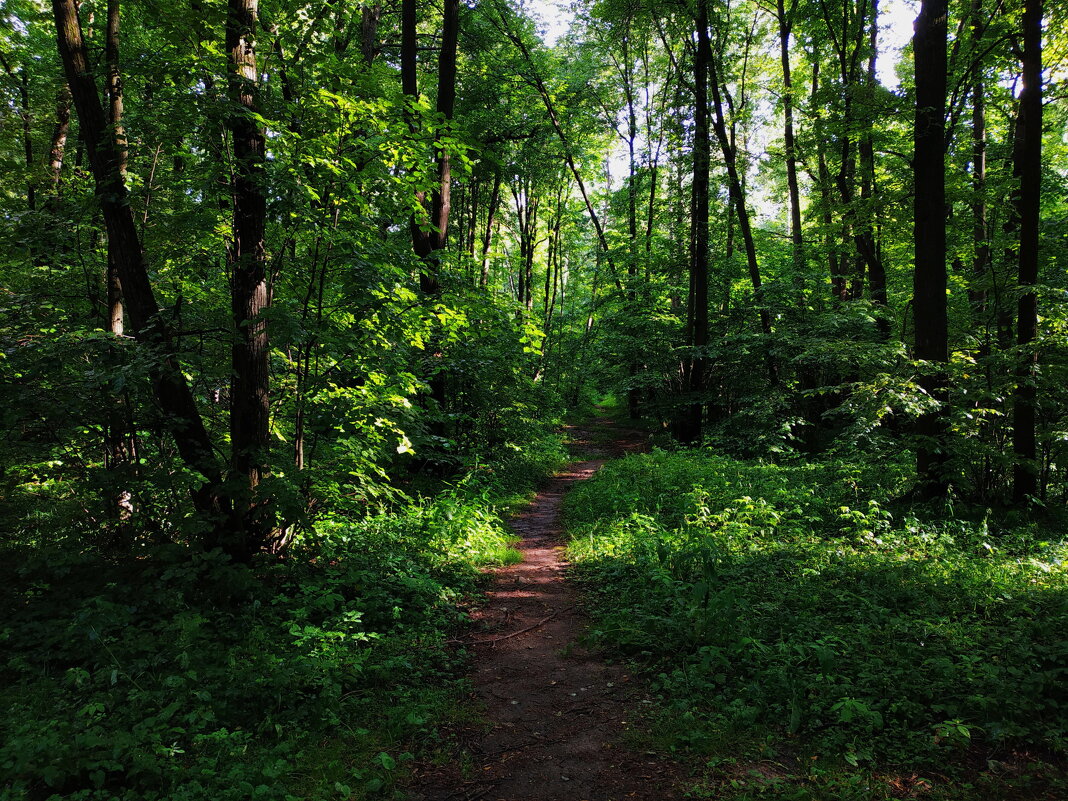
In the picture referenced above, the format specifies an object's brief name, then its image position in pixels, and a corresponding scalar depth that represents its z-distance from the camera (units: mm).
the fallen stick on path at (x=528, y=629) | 4996
